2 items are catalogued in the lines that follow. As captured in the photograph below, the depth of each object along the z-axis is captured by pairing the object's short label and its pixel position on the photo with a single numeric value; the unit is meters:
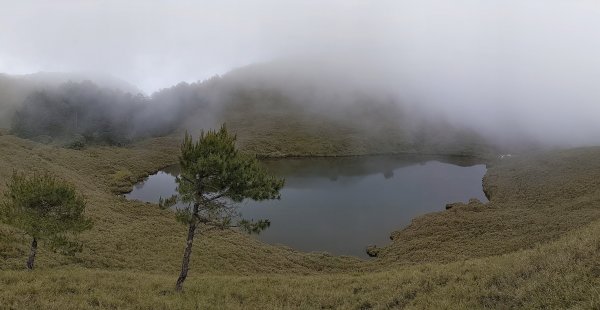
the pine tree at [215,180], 18.97
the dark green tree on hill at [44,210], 20.34
